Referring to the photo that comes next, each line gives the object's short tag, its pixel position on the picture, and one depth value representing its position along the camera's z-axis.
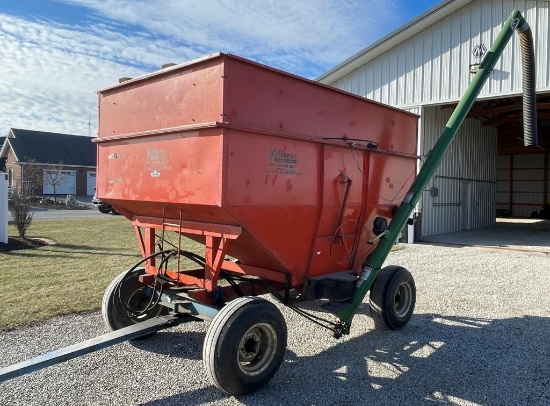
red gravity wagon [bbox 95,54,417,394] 3.89
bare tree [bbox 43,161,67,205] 37.47
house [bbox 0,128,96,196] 39.31
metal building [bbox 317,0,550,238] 11.95
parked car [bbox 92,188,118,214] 21.74
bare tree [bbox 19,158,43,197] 29.98
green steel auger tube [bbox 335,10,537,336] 5.09
